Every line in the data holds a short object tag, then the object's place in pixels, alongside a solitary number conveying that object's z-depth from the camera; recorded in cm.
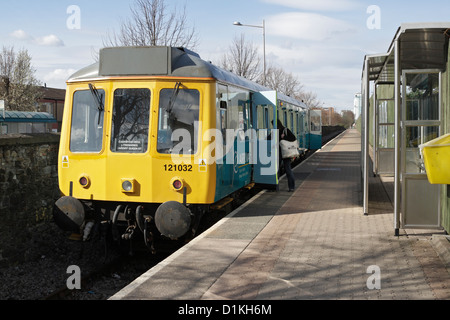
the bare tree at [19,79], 4672
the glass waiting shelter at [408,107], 827
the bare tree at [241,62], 3728
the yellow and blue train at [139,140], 865
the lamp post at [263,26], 3206
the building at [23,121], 2950
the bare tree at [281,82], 4850
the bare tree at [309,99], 8425
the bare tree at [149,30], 2141
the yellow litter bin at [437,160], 679
